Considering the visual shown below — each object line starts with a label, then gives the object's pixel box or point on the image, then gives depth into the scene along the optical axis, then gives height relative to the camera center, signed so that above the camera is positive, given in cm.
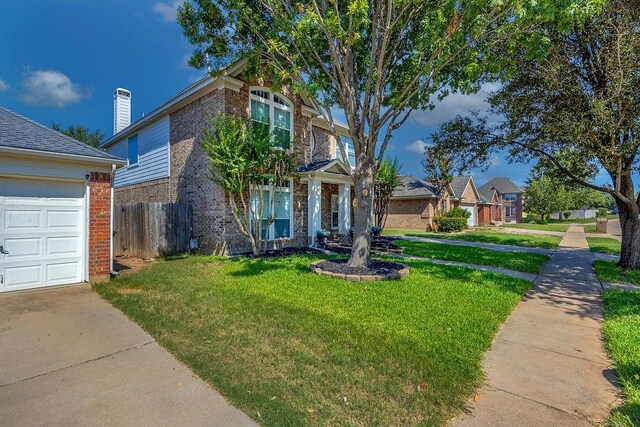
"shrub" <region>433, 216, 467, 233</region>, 2381 -44
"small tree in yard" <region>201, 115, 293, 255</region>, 991 +182
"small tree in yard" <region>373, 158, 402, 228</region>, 1591 +182
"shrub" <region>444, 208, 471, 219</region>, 2560 +41
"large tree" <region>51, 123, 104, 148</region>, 3959 +1144
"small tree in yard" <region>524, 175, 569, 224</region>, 4062 +252
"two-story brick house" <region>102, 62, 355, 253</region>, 1118 +244
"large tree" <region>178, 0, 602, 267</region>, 678 +442
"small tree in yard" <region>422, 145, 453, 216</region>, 2391 +342
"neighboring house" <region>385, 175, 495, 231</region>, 2491 +125
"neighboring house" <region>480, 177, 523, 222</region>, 4756 +311
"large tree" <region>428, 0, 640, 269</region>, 737 +314
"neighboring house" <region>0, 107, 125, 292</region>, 629 +29
